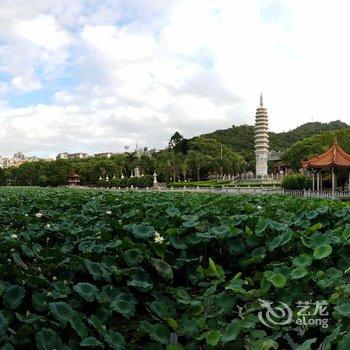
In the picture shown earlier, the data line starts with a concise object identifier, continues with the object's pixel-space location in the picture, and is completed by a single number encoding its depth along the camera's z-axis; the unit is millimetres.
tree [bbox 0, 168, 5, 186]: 94812
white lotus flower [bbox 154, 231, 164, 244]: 3469
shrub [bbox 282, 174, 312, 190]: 35969
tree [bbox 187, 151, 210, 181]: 77625
